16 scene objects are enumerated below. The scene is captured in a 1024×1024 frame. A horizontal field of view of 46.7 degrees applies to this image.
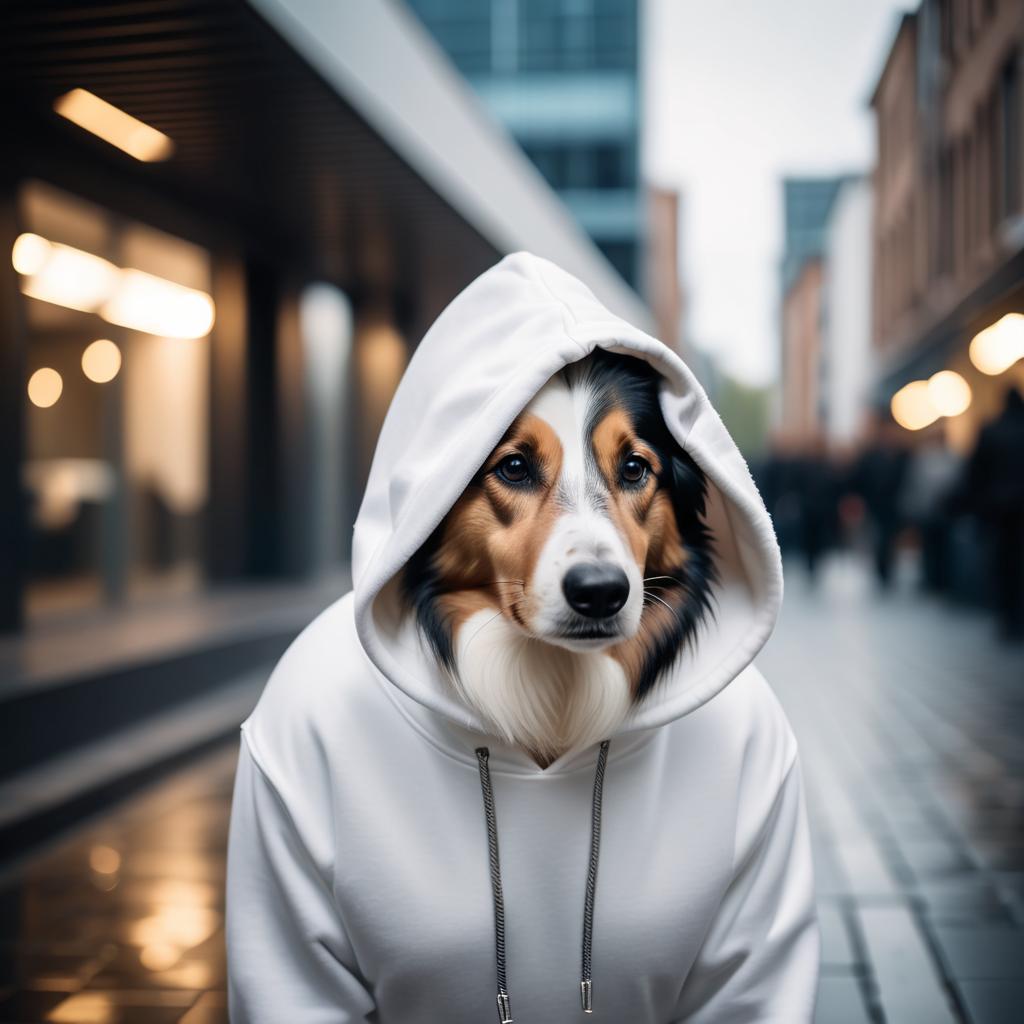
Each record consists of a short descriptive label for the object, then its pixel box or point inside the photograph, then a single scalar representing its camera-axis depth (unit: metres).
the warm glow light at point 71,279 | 8.16
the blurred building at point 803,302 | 59.22
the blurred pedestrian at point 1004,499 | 9.80
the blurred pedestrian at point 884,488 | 14.54
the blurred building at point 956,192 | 8.34
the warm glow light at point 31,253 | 7.54
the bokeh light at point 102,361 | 9.03
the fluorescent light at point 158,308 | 9.43
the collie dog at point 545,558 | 1.70
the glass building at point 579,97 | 38.44
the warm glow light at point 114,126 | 6.59
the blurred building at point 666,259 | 57.78
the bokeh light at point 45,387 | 8.12
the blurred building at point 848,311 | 35.34
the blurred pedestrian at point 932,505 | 13.40
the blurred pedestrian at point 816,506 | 15.56
